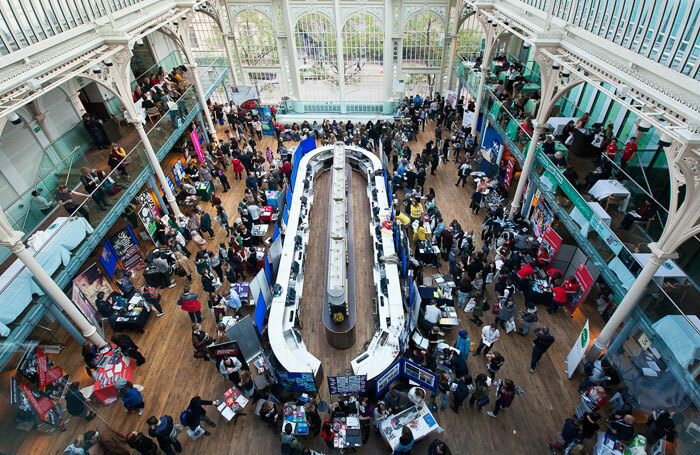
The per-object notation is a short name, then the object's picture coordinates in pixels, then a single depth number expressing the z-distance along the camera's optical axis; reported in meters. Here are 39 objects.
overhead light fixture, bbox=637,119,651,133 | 8.19
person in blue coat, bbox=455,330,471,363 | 9.84
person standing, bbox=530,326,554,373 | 9.70
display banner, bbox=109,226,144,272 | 13.52
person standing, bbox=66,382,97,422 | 9.24
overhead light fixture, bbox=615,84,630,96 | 8.53
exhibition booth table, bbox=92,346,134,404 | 9.92
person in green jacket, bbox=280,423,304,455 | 8.12
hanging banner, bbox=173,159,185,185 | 17.74
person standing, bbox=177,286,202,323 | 11.47
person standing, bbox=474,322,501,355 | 10.49
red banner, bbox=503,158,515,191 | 15.86
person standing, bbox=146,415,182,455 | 8.33
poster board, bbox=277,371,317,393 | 9.13
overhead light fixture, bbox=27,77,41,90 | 9.15
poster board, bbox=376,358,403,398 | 9.20
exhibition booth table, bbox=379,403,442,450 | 8.56
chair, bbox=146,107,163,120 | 16.83
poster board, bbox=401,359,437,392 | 8.98
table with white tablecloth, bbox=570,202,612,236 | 10.20
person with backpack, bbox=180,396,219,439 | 8.75
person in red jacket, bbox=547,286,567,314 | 11.49
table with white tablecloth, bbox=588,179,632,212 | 10.34
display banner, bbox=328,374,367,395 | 8.89
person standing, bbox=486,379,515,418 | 8.88
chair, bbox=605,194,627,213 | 10.38
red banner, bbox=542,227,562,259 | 12.31
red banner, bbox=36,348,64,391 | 9.34
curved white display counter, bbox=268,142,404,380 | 9.68
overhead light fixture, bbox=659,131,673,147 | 7.25
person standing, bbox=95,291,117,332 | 11.21
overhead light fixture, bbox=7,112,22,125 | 9.23
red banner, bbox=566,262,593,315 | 10.96
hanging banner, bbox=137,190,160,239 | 14.52
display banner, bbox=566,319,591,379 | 9.29
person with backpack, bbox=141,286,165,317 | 12.31
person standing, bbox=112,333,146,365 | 10.41
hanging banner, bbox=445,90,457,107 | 23.02
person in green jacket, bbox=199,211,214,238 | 15.12
